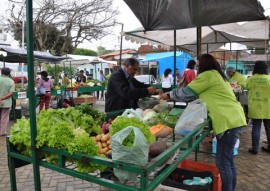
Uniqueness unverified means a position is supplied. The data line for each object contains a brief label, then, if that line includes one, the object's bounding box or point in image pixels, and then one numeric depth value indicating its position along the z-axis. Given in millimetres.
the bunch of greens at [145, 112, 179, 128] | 3109
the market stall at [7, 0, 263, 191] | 1749
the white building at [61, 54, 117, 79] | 15659
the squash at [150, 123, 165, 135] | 2835
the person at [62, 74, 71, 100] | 12277
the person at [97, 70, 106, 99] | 18641
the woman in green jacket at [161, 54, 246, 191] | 3133
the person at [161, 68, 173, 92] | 11938
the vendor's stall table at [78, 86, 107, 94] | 12685
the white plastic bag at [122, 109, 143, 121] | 2944
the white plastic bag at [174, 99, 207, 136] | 2773
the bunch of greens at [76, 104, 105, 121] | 3212
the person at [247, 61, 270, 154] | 5523
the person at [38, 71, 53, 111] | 10680
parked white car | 21719
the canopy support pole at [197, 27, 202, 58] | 5801
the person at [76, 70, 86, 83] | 15817
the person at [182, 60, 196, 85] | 7275
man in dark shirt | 3734
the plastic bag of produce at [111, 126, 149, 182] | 1745
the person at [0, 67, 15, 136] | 7332
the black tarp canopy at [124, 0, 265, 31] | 3520
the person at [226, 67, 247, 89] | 7693
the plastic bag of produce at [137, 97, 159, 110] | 4112
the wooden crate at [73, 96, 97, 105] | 12067
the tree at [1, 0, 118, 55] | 17594
